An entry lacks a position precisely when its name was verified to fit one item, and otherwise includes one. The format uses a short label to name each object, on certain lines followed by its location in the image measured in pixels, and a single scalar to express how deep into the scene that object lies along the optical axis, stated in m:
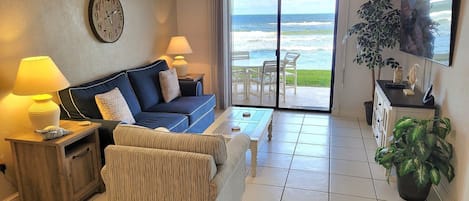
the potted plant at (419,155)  2.70
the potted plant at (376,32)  4.57
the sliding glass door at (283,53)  5.57
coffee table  3.40
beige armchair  2.04
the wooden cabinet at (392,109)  3.21
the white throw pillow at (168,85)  4.67
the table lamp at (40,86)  2.60
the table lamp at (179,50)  5.27
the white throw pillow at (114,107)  3.35
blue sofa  3.29
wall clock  3.81
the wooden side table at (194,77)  5.22
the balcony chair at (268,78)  5.93
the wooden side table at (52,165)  2.64
